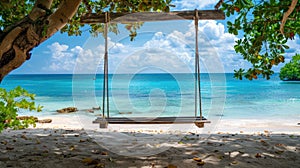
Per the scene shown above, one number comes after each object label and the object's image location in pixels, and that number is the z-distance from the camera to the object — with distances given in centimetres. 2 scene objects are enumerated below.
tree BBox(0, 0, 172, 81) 182
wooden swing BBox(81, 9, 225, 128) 241
